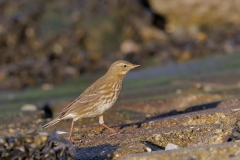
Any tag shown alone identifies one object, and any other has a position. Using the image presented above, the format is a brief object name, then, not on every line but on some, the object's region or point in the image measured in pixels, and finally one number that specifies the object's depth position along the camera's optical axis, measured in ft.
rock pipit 48.03
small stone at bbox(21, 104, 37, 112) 64.13
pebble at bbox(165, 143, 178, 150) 34.65
